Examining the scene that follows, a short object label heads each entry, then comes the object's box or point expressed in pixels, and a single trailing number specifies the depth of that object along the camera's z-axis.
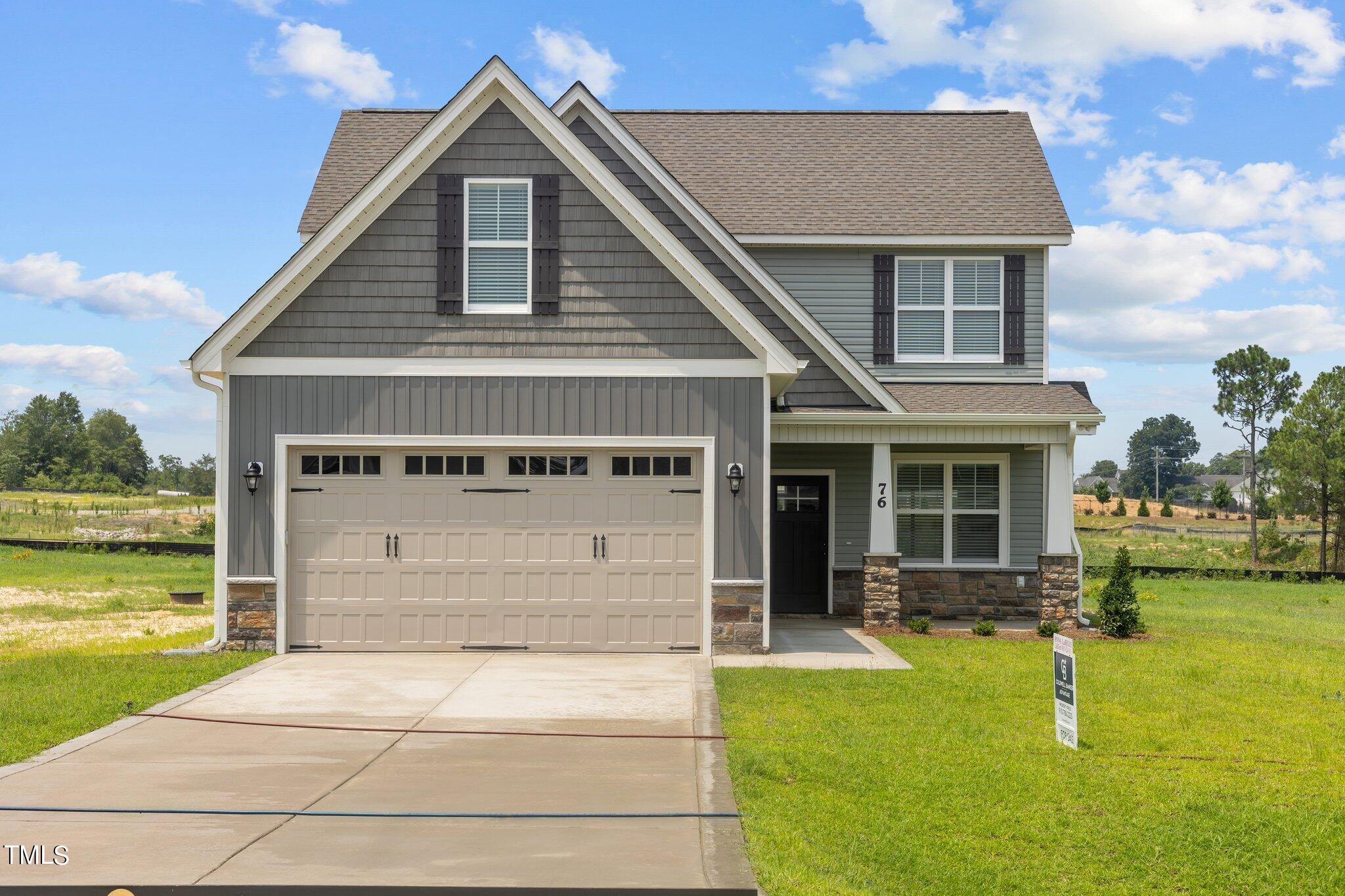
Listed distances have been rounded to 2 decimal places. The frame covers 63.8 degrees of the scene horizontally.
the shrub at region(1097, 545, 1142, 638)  14.46
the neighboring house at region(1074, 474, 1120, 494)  135.23
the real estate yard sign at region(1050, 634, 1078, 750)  8.00
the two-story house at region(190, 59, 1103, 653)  12.35
